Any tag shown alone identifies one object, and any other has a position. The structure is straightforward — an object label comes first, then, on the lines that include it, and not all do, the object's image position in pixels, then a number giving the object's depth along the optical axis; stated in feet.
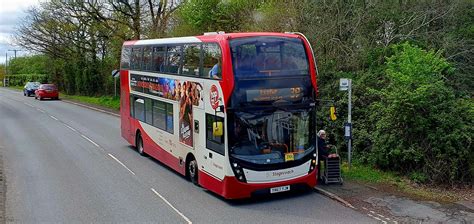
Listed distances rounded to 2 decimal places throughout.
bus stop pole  44.32
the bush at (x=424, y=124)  41.45
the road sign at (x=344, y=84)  44.01
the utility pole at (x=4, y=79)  305.86
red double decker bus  36.19
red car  153.99
